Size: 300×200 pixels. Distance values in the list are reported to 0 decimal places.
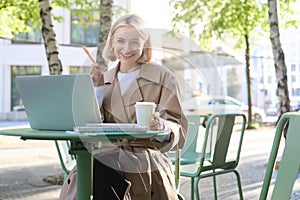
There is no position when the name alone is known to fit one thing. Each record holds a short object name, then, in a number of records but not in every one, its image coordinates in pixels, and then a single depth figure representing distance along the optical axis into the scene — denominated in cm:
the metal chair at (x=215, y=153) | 329
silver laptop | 179
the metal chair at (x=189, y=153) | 226
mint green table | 169
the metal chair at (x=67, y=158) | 351
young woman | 204
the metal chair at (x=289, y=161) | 129
